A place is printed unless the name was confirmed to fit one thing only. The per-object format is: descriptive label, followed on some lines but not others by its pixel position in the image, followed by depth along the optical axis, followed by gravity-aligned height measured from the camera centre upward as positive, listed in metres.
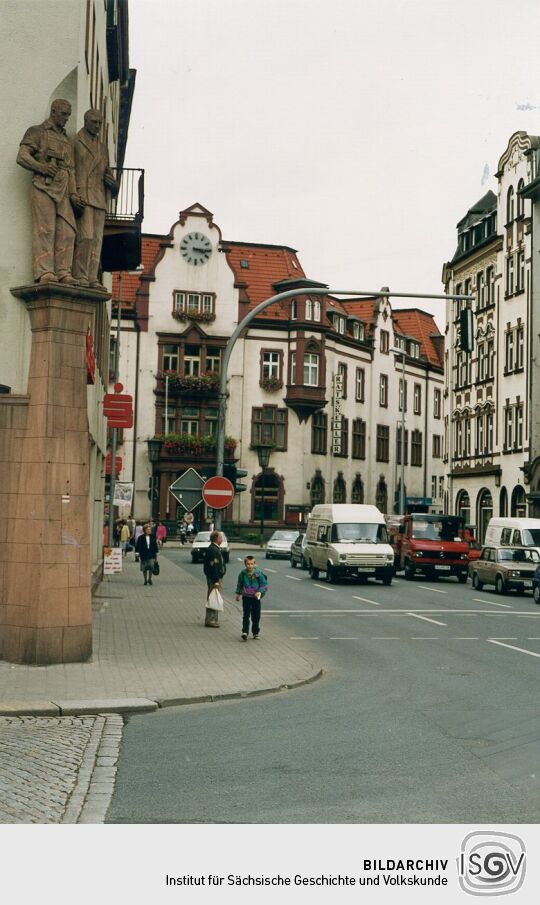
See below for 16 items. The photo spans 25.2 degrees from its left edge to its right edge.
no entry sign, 21.20 +0.77
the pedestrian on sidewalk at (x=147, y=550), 33.44 -0.43
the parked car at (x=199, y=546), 49.12 -0.43
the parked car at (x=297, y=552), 48.50 -0.58
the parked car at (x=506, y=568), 34.75 -0.76
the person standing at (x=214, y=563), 20.95 -0.47
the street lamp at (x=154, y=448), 54.03 +3.95
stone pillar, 15.69 +0.31
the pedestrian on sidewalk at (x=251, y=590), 19.00 -0.84
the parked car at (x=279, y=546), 58.59 -0.42
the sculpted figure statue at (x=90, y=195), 16.66 +4.76
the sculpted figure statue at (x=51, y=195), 16.31 +4.61
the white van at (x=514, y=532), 38.94 +0.33
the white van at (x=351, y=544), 37.00 -0.16
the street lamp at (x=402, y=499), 65.03 +2.20
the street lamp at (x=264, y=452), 65.31 +4.86
